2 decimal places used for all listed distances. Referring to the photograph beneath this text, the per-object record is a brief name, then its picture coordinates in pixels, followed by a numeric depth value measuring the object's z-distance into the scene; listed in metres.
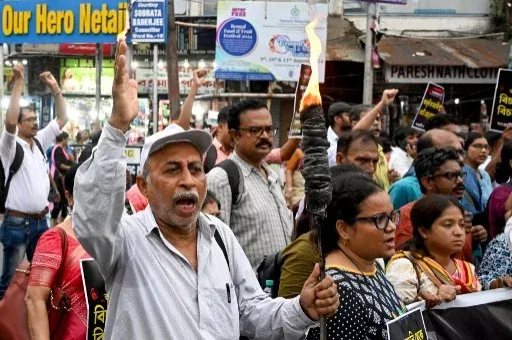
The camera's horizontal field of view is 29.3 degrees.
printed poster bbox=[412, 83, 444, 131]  13.05
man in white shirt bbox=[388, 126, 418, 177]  10.96
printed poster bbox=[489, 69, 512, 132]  10.17
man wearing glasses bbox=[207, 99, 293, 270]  5.63
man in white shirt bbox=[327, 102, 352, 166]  8.62
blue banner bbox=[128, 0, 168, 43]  21.12
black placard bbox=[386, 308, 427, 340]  3.90
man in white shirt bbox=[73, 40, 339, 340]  3.24
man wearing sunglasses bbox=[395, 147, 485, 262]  6.21
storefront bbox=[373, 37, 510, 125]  22.78
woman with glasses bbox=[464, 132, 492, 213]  7.49
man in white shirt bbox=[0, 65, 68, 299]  8.77
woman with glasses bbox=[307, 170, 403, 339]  3.82
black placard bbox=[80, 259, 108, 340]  4.19
